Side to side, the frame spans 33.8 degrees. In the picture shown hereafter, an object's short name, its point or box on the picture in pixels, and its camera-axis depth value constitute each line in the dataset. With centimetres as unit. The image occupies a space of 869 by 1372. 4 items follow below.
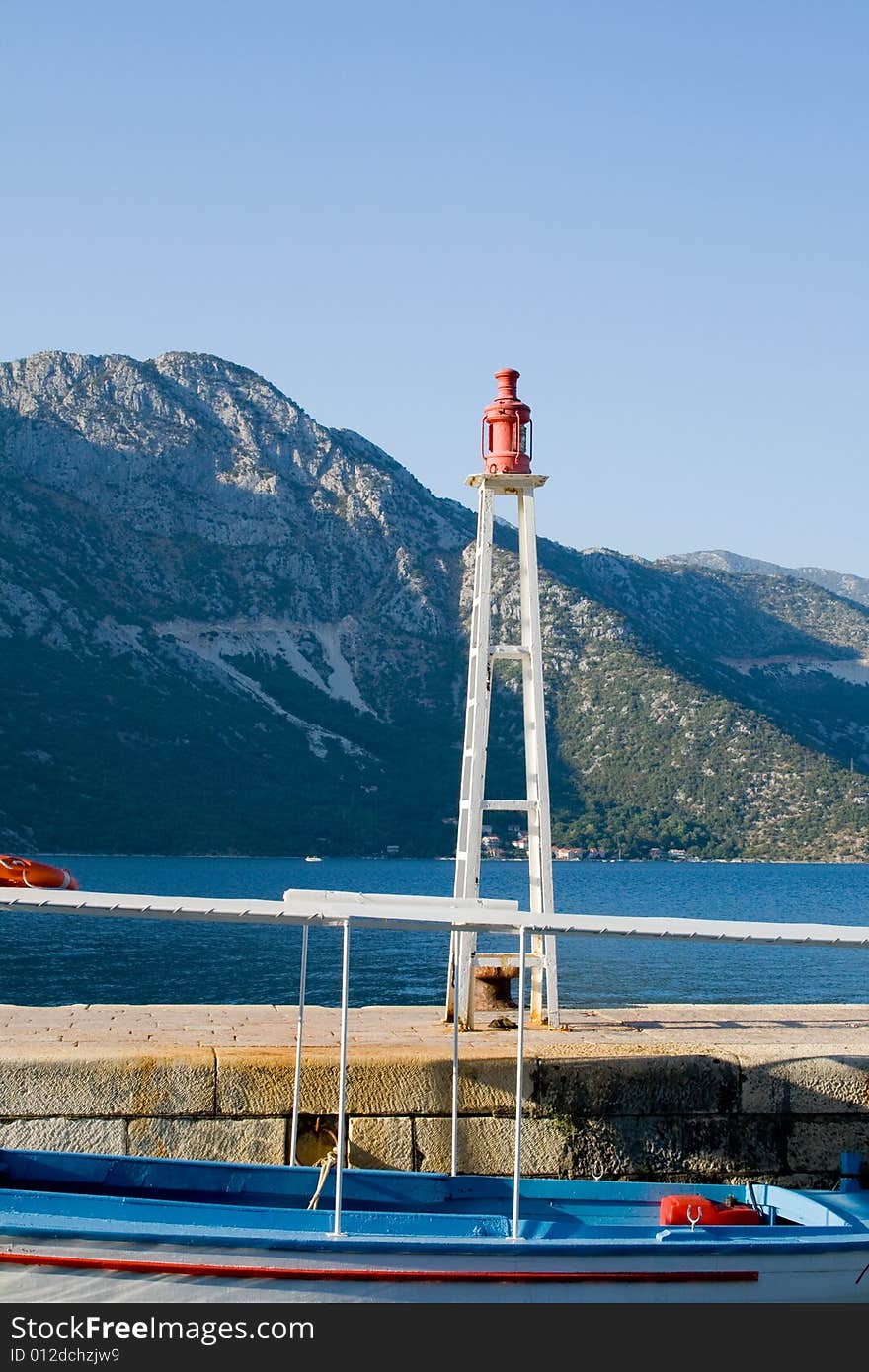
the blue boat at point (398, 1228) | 970
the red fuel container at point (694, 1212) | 1106
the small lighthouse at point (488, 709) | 1587
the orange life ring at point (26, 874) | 1269
